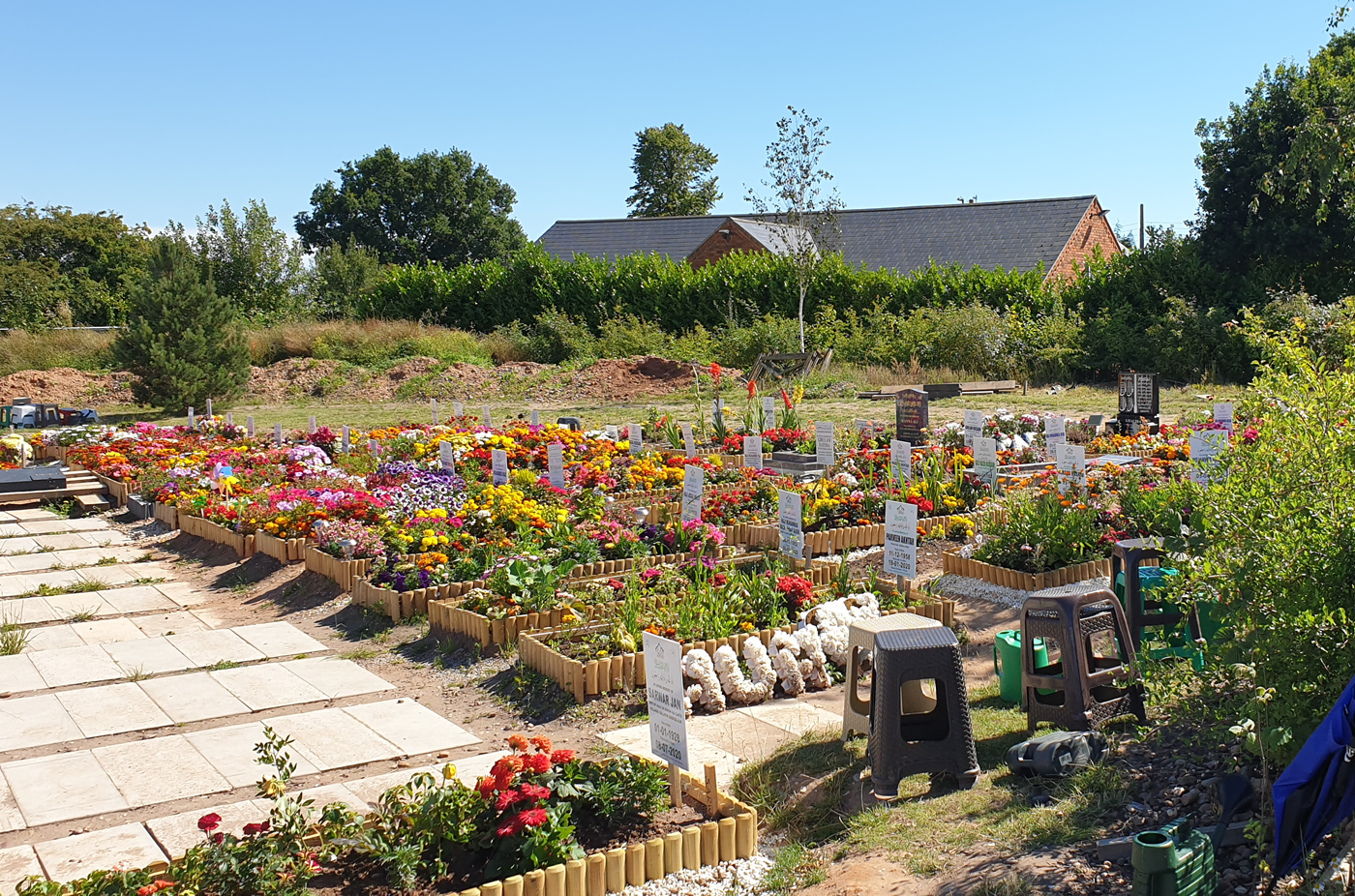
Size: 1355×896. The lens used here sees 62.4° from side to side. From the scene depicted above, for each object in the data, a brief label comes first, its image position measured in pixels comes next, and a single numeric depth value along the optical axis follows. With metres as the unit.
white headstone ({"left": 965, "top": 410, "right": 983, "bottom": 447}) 11.25
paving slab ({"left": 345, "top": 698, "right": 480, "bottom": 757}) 5.83
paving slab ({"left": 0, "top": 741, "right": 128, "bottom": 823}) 5.00
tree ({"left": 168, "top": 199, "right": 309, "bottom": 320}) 34.16
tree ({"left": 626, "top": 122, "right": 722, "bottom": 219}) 61.25
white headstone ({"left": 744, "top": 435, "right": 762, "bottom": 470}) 11.99
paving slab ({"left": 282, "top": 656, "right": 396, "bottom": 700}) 6.79
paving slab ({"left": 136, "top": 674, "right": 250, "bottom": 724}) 6.38
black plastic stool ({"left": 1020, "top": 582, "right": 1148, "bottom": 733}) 5.04
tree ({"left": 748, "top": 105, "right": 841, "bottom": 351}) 26.80
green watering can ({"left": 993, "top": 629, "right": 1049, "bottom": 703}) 5.82
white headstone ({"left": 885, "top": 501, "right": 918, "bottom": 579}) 6.95
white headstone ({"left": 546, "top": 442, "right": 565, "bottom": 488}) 10.96
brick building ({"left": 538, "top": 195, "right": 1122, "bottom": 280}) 36.75
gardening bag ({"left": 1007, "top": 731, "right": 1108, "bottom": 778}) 4.61
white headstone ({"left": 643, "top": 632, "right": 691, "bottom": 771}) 4.43
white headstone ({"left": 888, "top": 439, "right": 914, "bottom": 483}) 10.08
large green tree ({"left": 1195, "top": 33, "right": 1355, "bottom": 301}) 24.05
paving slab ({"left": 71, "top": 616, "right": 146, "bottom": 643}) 8.07
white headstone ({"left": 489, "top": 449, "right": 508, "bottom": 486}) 11.23
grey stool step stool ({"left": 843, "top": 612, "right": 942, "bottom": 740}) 5.45
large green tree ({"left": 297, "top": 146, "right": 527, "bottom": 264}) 60.31
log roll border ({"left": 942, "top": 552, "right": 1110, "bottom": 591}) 7.97
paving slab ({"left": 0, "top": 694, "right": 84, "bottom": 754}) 5.95
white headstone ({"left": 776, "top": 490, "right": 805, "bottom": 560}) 7.56
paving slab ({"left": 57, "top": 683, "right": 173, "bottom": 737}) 6.17
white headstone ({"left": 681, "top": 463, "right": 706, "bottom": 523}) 9.03
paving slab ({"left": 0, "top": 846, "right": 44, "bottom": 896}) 4.23
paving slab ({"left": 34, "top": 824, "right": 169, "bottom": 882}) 4.39
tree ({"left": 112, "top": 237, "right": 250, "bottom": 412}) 22.08
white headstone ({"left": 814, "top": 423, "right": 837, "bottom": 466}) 12.56
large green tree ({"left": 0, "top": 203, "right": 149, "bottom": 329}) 44.66
